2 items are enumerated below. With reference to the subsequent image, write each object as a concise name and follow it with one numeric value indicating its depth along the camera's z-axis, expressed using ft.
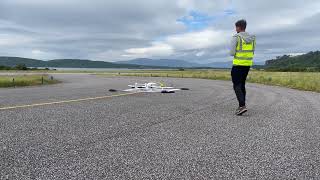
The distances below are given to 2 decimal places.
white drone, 44.66
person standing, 23.04
